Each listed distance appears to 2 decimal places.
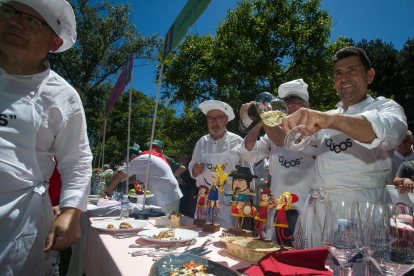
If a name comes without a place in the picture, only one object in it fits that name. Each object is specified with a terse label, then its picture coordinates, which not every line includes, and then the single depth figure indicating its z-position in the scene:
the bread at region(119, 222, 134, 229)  2.01
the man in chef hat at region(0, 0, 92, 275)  1.23
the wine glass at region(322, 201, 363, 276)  0.93
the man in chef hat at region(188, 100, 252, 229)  3.53
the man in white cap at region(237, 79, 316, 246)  2.57
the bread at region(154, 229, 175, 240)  1.73
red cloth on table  1.11
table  1.28
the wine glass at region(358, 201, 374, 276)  0.91
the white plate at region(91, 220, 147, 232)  1.96
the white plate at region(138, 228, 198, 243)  1.65
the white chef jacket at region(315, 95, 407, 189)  1.75
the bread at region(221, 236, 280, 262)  1.35
